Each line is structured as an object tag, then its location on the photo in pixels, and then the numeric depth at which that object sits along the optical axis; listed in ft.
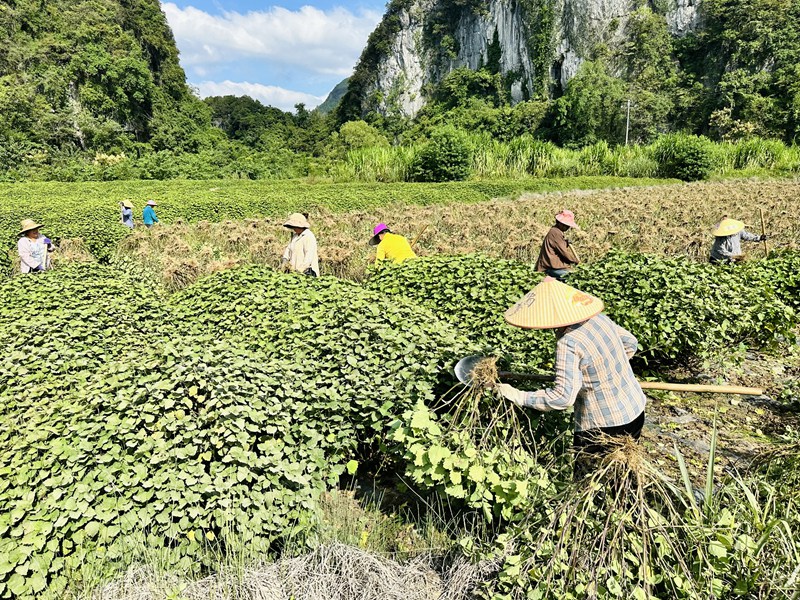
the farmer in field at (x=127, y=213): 39.88
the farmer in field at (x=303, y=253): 21.35
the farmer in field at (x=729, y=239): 21.40
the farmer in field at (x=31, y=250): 22.89
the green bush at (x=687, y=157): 90.38
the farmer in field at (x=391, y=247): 21.25
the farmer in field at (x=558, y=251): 22.47
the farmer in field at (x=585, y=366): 8.55
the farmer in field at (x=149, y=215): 40.25
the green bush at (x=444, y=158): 86.69
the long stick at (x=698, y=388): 8.23
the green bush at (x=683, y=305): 15.60
